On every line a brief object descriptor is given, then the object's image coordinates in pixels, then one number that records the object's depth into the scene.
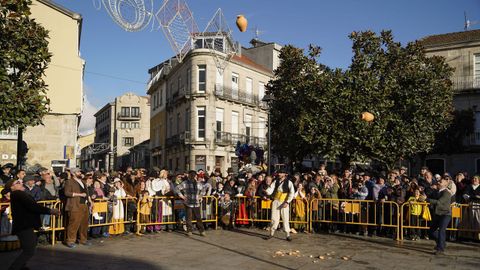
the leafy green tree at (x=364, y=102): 20.27
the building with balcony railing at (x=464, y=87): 32.31
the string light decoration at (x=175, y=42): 16.44
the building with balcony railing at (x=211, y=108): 39.47
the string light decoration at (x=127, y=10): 13.57
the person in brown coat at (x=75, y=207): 11.41
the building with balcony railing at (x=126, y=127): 74.06
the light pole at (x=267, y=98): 15.99
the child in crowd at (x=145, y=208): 13.82
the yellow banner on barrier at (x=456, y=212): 13.11
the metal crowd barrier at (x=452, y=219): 13.04
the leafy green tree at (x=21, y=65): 12.55
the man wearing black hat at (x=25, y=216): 8.05
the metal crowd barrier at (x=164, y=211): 13.88
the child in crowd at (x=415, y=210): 13.12
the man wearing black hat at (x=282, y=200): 12.80
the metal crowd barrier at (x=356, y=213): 13.71
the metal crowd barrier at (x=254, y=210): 15.01
